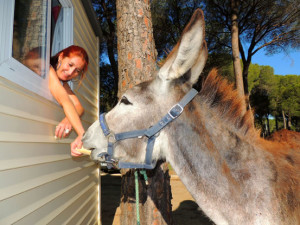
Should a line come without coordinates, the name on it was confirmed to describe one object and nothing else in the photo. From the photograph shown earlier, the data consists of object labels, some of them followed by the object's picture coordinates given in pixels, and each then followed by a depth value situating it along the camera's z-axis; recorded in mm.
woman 2506
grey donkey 1623
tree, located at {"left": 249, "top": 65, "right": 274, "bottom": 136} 24859
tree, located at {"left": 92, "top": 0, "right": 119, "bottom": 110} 11312
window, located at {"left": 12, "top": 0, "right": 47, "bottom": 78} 2043
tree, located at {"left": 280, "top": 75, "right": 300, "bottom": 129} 25906
